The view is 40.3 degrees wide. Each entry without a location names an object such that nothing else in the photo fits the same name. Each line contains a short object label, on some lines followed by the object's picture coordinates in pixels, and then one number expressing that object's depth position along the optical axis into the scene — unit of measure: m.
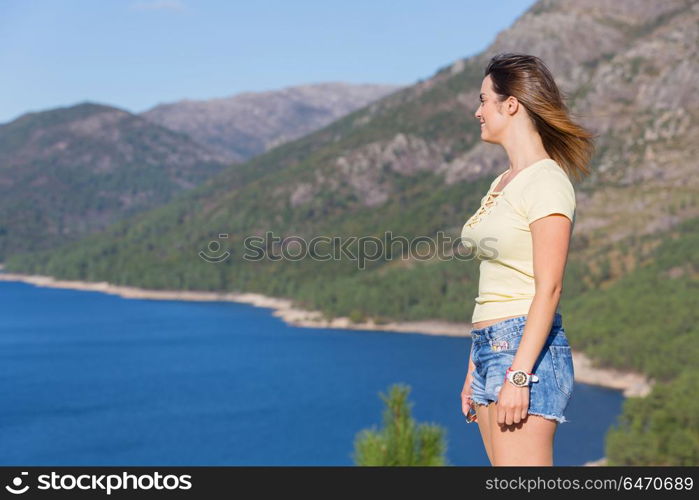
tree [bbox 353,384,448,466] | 16.39
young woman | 3.41
